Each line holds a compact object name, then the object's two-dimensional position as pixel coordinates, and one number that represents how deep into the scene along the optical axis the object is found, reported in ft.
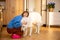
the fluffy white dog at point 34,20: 9.28
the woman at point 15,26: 8.95
